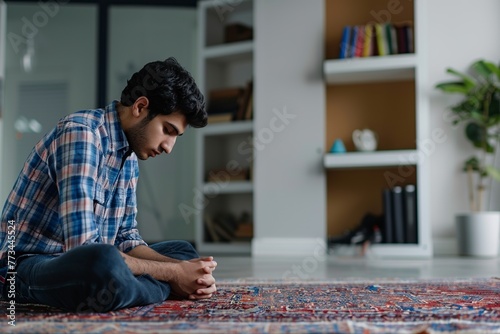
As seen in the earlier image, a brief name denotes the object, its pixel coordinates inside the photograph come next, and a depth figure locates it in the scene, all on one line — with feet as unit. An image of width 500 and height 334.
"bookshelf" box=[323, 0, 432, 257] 14.56
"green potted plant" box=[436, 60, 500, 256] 14.32
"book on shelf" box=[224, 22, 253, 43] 17.11
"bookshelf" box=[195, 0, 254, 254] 16.52
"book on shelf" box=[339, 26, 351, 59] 15.14
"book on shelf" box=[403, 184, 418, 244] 14.49
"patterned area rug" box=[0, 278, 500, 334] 4.40
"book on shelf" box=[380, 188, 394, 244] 14.52
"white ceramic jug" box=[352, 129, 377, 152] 14.93
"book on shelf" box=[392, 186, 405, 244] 14.49
